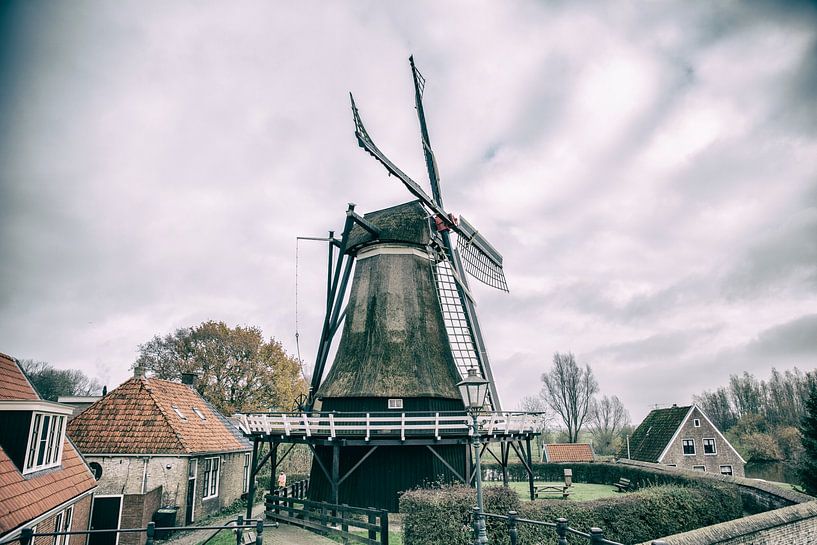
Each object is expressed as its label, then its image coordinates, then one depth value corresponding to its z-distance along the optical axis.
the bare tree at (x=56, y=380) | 49.65
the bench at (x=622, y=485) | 21.78
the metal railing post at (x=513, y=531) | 6.98
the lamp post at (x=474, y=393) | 7.53
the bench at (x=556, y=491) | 18.87
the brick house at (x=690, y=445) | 27.67
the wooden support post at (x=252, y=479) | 13.83
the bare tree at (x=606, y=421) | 53.50
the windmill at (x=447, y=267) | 16.05
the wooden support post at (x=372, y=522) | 10.22
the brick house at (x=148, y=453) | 14.35
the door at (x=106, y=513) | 13.78
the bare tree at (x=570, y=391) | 45.91
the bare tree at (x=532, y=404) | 68.14
